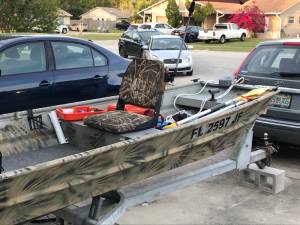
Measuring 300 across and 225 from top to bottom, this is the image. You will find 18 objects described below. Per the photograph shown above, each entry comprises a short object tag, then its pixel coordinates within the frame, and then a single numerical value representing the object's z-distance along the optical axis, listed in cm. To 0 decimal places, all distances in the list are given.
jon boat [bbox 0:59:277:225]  310
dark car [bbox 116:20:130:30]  6962
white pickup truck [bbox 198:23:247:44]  4212
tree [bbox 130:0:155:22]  6931
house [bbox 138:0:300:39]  5228
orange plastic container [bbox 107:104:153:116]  498
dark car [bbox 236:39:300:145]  605
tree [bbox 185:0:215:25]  5091
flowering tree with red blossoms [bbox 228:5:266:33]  4825
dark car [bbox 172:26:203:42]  4247
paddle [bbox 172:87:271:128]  484
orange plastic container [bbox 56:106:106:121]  489
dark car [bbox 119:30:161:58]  2280
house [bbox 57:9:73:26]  8385
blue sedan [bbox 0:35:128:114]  647
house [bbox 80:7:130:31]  8805
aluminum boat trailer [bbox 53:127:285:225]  374
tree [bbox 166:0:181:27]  5288
